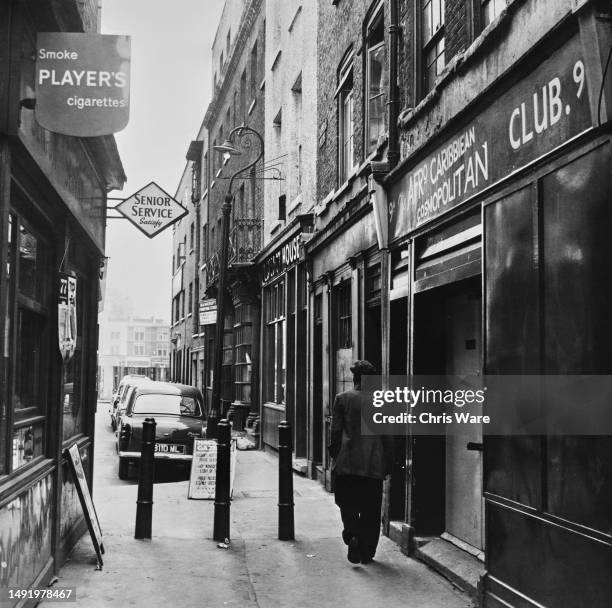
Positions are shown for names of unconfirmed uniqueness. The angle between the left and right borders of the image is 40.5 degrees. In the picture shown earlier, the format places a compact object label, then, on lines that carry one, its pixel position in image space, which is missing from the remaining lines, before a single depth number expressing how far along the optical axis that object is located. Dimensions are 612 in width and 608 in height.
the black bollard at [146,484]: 8.43
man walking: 7.54
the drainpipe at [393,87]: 9.36
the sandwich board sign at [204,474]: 10.66
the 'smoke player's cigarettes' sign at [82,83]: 5.39
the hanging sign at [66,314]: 6.96
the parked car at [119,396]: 22.09
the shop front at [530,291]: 4.70
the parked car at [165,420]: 14.43
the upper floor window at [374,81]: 11.10
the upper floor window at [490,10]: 6.87
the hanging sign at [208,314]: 20.14
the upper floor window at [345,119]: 12.73
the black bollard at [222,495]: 8.42
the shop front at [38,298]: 4.92
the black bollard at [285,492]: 8.63
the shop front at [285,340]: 15.44
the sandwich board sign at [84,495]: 7.09
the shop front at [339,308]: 10.56
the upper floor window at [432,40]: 8.53
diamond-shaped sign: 9.70
